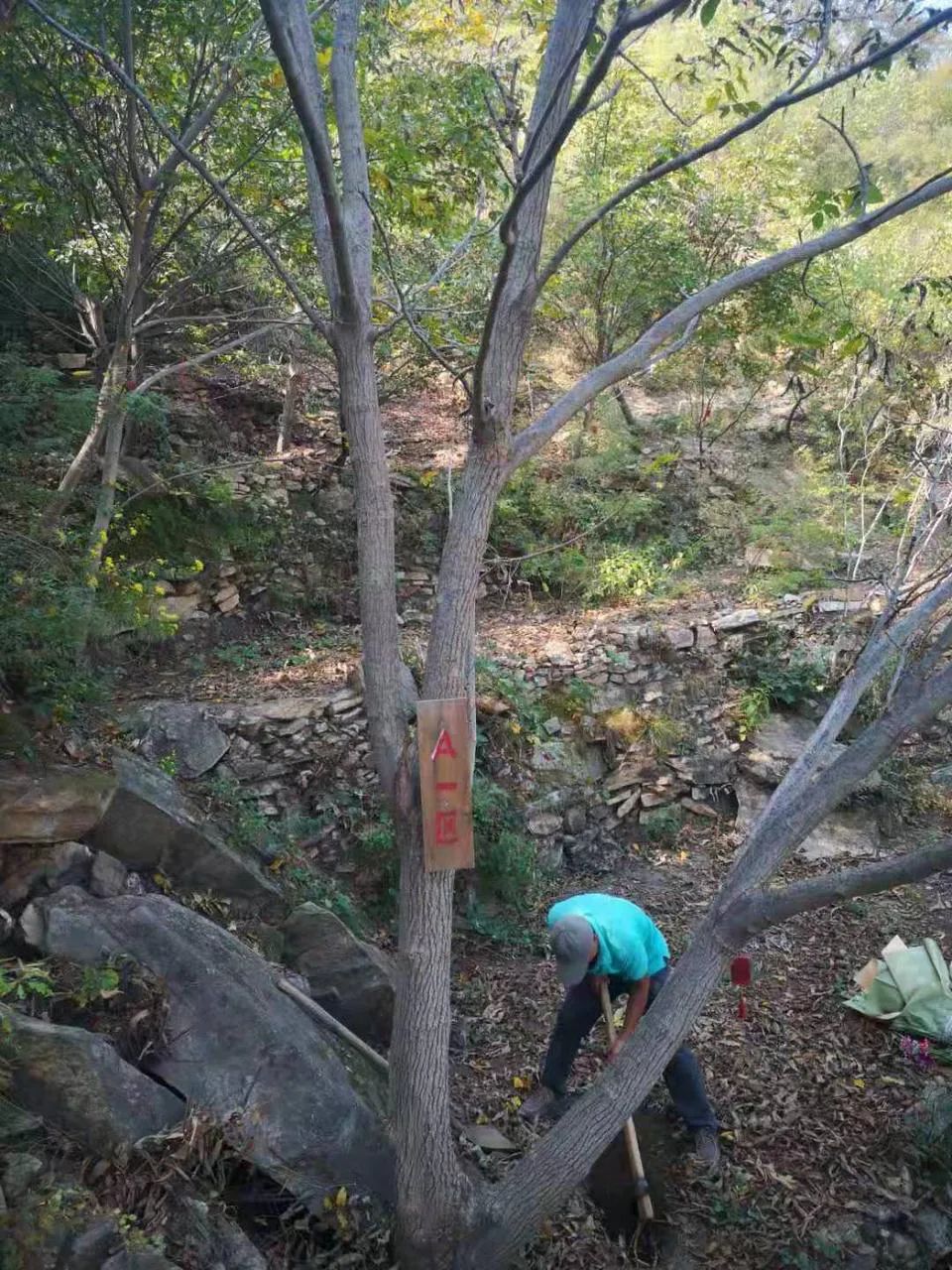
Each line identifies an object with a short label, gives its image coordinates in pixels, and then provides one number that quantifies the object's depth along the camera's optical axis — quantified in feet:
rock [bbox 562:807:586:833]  20.98
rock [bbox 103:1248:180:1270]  8.26
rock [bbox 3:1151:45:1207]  8.22
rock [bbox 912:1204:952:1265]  11.70
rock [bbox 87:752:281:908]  13.35
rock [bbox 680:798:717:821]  22.66
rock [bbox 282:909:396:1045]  13.64
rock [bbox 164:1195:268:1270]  8.97
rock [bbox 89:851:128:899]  12.31
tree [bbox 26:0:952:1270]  9.07
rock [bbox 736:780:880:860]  21.42
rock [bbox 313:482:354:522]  26.16
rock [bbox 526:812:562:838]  20.27
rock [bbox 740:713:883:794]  22.65
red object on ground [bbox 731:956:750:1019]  11.18
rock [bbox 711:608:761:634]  24.88
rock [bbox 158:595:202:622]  21.77
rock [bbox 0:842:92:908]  11.67
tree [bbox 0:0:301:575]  17.34
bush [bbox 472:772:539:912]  18.30
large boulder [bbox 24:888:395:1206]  10.50
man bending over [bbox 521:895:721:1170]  12.42
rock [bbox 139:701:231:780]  16.80
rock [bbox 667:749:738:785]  22.75
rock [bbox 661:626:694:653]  24.20
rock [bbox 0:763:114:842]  11.77
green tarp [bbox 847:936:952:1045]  15.03
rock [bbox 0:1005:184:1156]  9.27
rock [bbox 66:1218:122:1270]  8.18
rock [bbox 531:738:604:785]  21.04
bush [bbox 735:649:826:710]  24.04
